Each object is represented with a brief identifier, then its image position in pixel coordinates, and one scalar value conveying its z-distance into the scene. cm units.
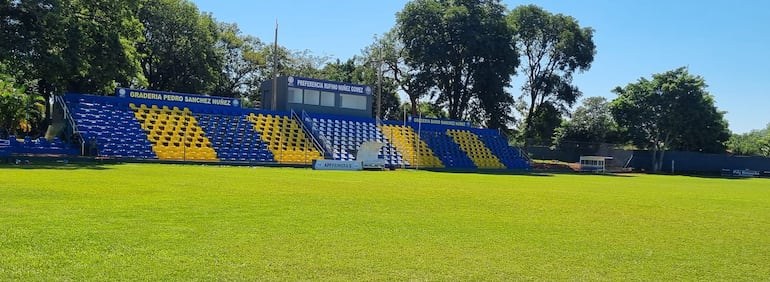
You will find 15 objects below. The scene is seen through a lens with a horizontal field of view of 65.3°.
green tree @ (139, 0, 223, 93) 4928
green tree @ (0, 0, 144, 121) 3012
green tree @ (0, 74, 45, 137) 3034
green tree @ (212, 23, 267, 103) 6138
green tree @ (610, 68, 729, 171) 6028
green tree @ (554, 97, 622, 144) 6875
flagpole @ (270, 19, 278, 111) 4522
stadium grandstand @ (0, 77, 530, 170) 3434
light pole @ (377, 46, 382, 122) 5089
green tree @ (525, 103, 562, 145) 6800
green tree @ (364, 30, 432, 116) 6119
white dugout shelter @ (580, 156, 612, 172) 5541
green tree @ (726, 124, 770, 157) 7950
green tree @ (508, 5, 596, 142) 6412
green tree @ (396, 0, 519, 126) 5688
